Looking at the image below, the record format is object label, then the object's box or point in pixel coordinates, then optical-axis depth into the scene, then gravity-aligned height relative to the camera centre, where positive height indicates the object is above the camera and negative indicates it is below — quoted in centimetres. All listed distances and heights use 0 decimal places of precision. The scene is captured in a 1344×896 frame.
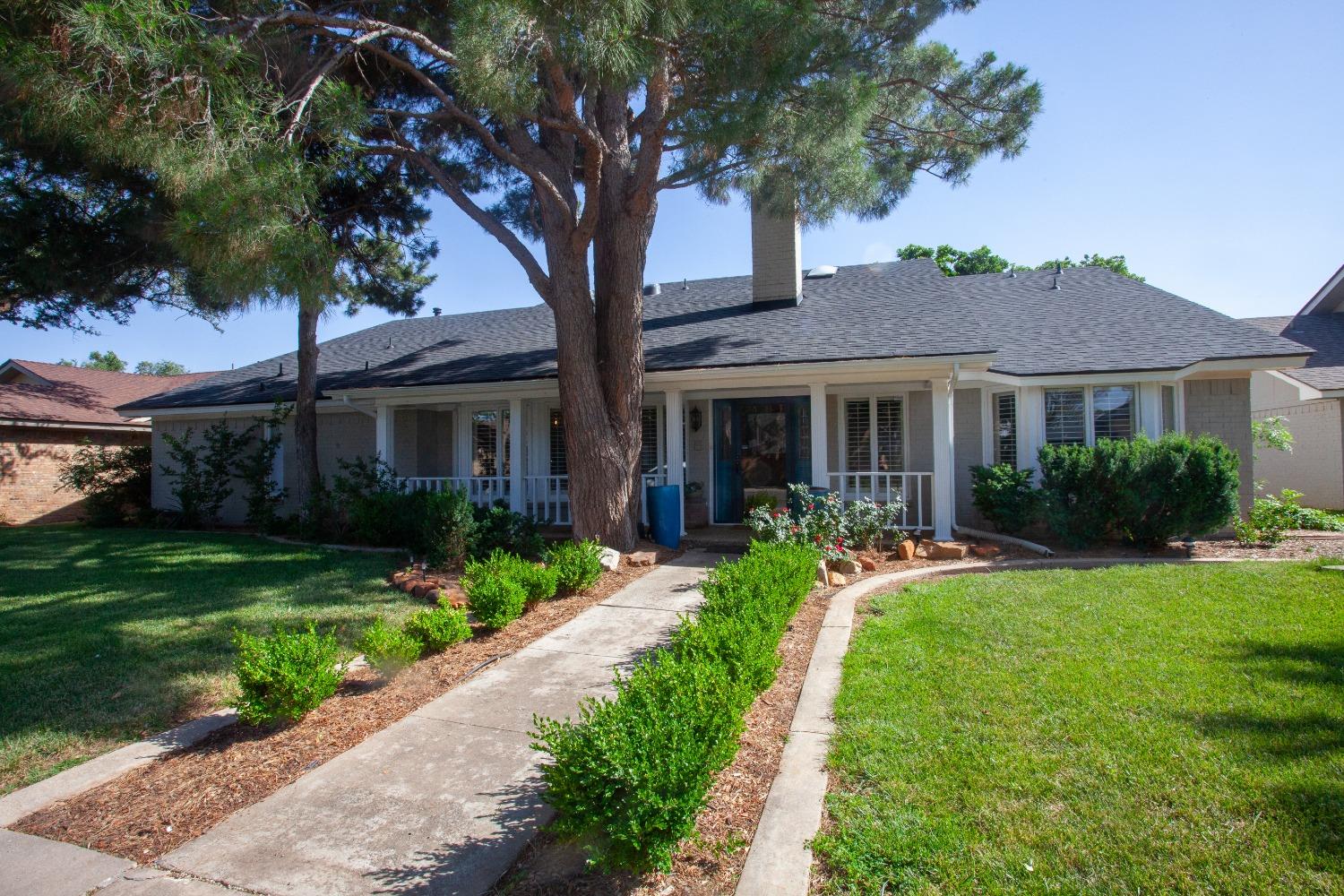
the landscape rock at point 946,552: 897 -123
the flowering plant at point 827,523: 842 -82
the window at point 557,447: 1345 +30
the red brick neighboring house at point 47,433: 1678 +100
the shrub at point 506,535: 944 -97
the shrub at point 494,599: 598 -115
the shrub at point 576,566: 725 -108
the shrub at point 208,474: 1422 -10
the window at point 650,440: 1304 +39
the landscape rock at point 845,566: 826 -129
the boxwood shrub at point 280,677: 417 -125
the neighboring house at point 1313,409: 1403 +85
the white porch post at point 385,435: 1279 +57
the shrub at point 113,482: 1564 -25
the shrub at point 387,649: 496 -130
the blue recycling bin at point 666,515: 995 -77
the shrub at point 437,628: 552 -129
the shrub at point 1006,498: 989 -62
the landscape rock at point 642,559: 867 -121
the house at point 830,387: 1021 +116
